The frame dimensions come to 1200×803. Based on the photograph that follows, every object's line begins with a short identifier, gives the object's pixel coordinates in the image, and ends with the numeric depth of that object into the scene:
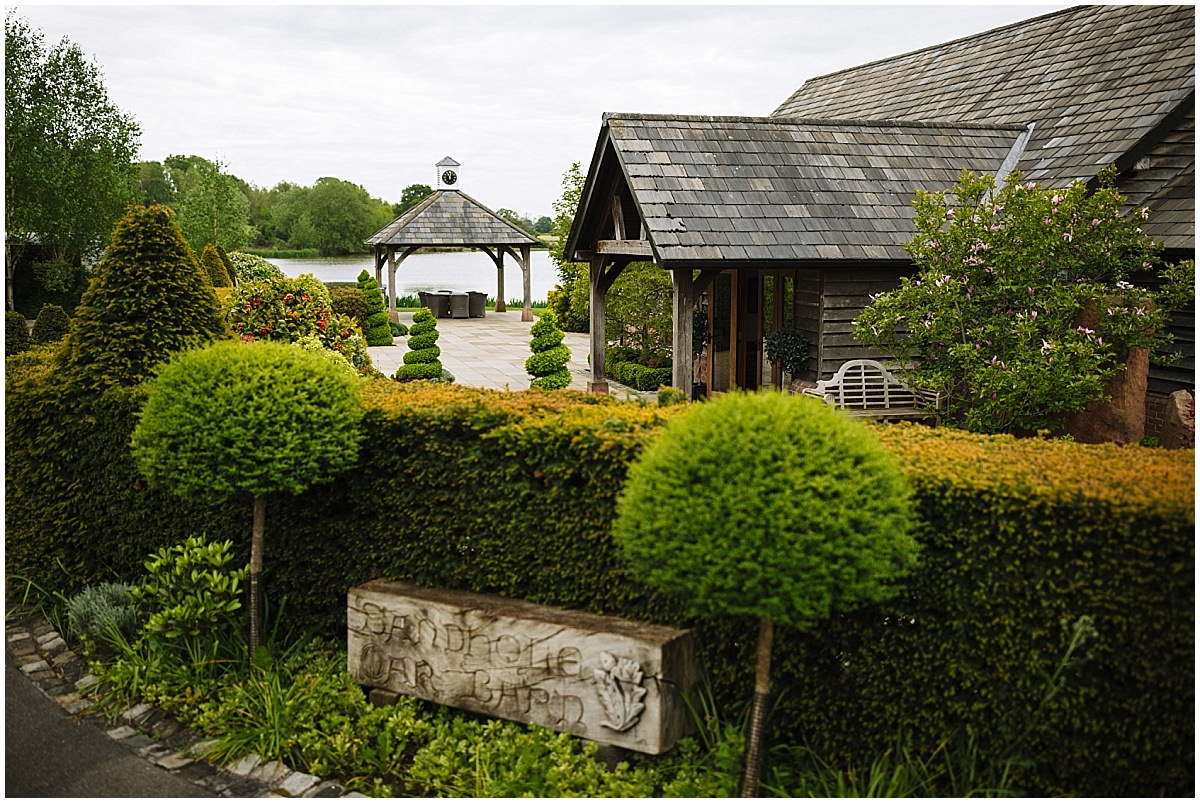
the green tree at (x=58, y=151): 30.81
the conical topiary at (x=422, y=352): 17.30
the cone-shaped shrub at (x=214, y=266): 28.64
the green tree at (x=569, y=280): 26.34
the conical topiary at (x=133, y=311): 7.33
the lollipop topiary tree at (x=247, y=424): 5.77
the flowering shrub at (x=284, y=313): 12.59
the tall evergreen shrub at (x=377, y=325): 25.58
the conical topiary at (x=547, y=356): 16.23
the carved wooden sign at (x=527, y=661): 5.02
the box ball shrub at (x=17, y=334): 13.64
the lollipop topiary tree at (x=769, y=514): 4.15
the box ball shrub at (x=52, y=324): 14.77
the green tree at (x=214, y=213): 42.22
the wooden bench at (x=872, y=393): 12.40
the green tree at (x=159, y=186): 54.00
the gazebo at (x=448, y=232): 29.59
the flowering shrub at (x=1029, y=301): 9.34
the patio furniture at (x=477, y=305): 33.88
